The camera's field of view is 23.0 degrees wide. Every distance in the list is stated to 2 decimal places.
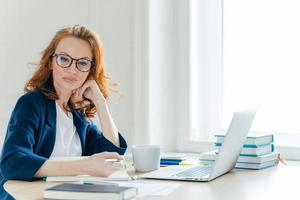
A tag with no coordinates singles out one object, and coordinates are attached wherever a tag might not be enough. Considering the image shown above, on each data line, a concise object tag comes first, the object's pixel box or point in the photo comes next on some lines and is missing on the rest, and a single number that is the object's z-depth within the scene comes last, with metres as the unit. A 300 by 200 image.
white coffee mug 2.33
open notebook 2.10
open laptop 2.15
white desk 1.95
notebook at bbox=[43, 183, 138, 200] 1.84
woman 2.15
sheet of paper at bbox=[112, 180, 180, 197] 1.95
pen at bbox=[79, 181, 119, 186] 1.99
